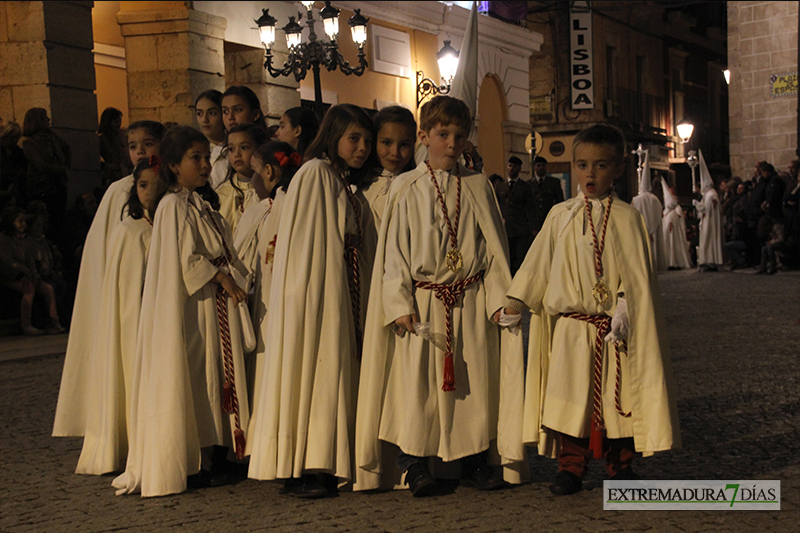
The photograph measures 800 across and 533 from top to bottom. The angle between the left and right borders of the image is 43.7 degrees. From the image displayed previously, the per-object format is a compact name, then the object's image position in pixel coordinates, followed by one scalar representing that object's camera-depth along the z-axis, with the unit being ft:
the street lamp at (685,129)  109.81
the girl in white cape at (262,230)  15.58
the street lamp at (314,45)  41.91
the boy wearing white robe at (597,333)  13.46
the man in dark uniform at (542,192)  46.60
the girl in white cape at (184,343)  14.30
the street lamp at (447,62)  55.57
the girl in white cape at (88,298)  17.11
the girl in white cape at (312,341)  13.89
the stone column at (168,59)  46.73
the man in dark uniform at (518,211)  46.96
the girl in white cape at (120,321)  15.97
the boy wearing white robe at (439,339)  13.84
